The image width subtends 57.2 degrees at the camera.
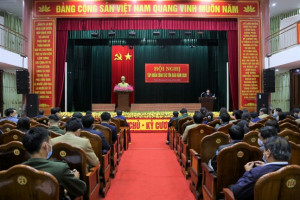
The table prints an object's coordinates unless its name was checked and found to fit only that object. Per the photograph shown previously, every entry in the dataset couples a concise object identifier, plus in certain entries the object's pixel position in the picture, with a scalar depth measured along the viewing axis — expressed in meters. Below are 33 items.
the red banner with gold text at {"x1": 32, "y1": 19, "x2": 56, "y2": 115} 9.41
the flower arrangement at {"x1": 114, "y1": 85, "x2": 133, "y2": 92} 10.73
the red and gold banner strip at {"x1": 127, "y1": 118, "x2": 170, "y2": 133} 8.54
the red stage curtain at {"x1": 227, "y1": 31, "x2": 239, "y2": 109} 9.88
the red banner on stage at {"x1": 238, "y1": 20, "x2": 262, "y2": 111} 9.56
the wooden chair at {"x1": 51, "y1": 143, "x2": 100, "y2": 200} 2.05
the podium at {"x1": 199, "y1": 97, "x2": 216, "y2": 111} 10.25
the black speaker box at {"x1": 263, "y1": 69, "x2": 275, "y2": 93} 8.92
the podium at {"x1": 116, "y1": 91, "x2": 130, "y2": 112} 10.84
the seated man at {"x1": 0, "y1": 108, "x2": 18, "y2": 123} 5.13
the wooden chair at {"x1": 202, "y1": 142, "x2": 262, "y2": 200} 2.07
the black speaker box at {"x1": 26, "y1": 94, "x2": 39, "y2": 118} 8.77
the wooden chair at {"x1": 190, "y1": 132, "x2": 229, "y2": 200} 2.78
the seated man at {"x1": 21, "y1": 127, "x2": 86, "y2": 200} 1.55
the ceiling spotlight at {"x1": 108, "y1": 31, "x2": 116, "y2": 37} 10.03
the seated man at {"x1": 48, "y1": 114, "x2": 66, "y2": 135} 3.28
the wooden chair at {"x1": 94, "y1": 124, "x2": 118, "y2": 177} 3.74
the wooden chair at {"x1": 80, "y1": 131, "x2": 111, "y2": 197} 2.93
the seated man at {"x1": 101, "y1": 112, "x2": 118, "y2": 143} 4.04
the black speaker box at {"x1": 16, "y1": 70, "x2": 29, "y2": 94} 8.60
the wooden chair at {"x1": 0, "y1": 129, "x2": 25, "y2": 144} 3.02
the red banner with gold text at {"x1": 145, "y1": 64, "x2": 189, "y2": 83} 13.20
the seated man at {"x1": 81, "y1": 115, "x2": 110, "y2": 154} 3.12
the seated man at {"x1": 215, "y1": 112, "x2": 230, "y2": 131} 3.89
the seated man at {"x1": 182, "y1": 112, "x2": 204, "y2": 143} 3.73
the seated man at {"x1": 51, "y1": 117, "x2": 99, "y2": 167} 2.35
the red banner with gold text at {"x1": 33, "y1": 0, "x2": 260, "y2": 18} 9.30
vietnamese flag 13.23
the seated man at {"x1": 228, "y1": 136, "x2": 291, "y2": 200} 1.54
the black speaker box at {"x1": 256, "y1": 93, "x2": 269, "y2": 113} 9.00
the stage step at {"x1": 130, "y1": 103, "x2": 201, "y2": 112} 12.38
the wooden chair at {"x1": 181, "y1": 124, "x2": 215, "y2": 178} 3.53
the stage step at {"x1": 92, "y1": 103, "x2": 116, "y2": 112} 12.30
